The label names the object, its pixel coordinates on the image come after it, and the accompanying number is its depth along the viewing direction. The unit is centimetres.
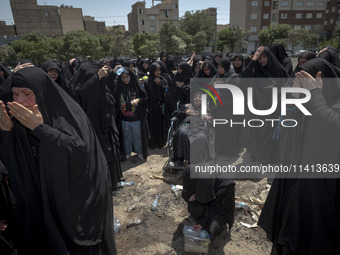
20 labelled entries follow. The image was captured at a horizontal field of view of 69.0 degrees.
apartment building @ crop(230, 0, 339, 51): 4694
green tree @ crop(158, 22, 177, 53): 3000
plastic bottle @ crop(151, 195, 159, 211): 353
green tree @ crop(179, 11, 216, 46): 4356
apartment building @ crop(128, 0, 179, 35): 5281
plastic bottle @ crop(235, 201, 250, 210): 337
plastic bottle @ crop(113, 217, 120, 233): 313
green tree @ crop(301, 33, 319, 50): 4044
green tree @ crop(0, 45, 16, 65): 3128
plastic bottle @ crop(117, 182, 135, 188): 420
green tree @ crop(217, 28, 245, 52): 4156
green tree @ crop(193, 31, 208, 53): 3681
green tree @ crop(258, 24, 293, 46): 3919
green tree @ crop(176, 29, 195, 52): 3348
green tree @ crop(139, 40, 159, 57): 3219
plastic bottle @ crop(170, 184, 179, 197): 385
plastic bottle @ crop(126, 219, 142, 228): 323
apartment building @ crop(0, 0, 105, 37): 4844
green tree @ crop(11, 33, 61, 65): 2875
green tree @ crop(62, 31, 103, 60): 2979
